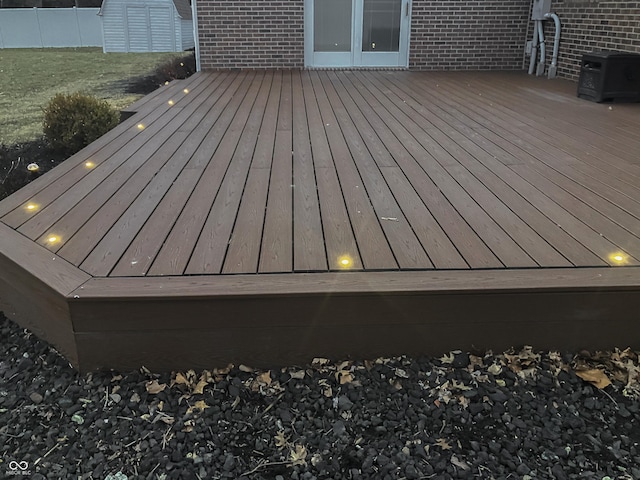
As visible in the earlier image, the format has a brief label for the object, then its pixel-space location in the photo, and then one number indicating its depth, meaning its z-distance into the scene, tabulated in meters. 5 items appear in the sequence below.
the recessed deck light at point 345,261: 2.03
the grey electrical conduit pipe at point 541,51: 7.39
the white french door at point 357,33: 7.89
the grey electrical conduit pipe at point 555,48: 7.02
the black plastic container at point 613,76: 5.19
